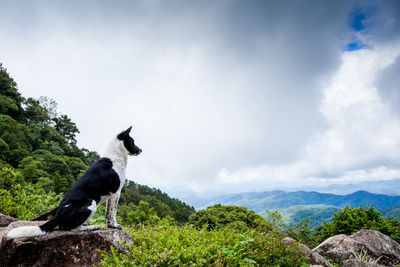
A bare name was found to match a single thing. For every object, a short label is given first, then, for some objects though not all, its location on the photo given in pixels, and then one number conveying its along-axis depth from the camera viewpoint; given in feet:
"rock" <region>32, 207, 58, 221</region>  16.25
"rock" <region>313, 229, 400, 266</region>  24.40
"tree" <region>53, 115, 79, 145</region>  144.77
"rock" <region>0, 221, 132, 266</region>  12.50
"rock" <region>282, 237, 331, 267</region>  18.30
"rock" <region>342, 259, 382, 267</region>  19.31
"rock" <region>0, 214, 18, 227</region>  18.77
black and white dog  13.14
